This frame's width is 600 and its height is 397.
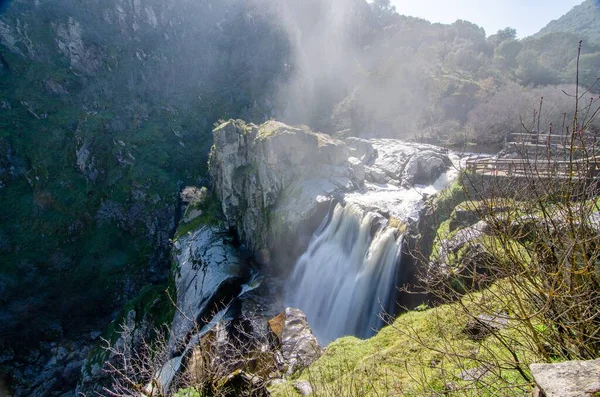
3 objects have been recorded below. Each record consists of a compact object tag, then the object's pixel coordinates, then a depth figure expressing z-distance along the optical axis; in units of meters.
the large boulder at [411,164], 20.14
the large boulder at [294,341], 8.76
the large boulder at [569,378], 2.18
